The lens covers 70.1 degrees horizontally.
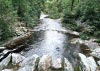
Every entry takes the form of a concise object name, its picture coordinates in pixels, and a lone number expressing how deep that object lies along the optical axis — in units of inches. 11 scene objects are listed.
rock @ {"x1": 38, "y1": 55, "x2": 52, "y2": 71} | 238.9
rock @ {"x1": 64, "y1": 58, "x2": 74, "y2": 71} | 240.6
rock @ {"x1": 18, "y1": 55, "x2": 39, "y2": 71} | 239.4
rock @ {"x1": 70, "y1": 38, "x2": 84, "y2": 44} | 396.5
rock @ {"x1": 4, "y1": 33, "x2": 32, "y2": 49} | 353.5
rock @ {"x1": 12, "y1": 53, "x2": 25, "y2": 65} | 265.1
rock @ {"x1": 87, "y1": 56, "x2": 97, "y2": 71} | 242.9
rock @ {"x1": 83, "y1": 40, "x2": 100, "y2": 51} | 355.9
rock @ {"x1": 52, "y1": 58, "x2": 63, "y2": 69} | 248.4
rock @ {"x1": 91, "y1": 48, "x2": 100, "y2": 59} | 302.5
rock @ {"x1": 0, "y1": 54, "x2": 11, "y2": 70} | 251.4
